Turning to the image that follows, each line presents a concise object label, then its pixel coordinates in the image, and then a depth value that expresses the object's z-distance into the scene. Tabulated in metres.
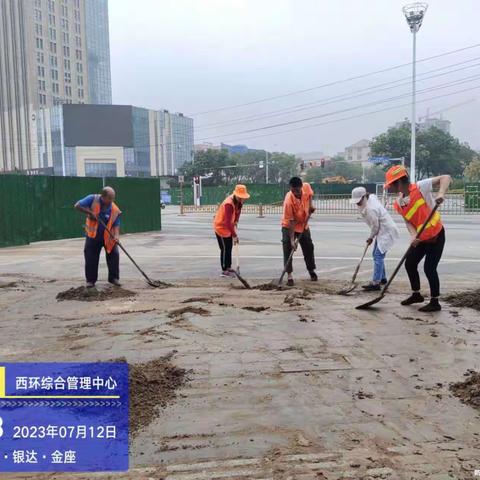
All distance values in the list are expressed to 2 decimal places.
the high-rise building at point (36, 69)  87.88
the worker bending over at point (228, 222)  8.43
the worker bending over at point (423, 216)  5.86
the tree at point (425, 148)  62.00
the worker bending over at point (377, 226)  7.29
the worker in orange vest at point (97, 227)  7.54
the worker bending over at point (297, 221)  7.87
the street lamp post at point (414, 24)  30.27
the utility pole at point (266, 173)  87.66
